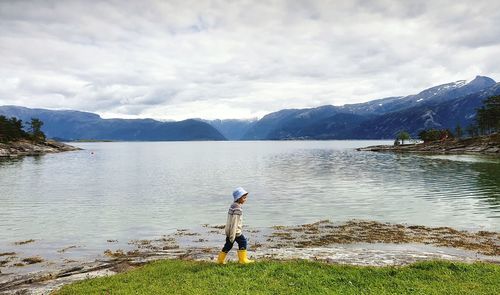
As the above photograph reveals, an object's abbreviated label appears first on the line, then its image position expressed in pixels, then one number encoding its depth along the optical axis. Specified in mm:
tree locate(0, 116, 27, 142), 184250
